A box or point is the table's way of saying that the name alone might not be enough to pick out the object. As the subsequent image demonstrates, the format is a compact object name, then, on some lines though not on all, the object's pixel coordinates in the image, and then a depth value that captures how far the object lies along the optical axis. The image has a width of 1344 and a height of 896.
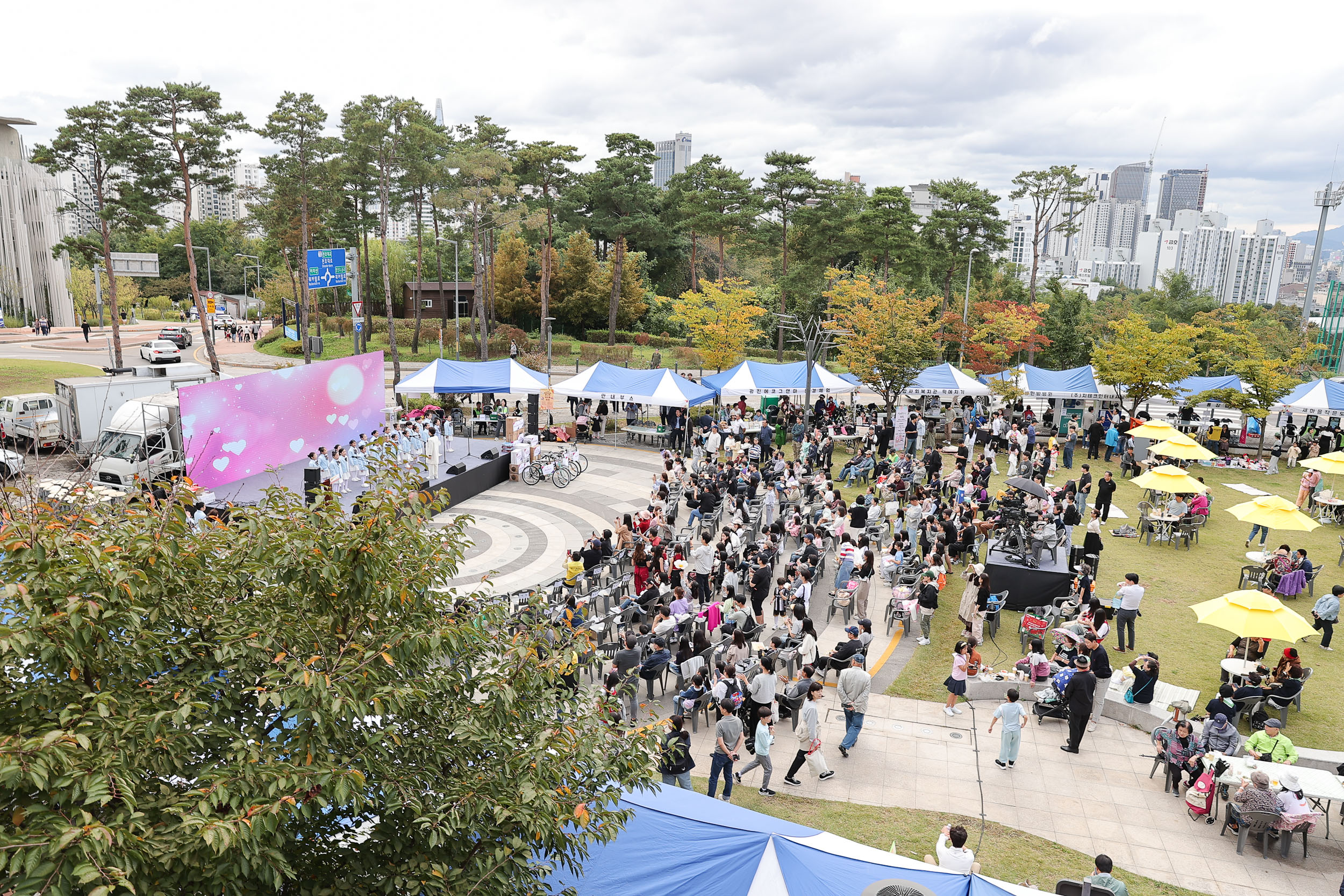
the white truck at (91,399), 21.86
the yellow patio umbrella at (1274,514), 14.78
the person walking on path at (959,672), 11.06
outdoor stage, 19.11
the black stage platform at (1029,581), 14.32
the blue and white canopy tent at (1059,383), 28.78
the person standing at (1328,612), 13.15
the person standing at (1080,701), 10.20
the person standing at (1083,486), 19.66
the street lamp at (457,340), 47.12
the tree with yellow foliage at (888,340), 26.75
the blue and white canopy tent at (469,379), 26.44
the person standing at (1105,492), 18.86
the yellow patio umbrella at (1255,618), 10.60
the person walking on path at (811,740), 9.38
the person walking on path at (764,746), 9.25
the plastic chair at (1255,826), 8.38
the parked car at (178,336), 51.38
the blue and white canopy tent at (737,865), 5.86
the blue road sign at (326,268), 28.50
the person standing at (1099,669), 11.17
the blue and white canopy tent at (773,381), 28.31
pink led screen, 18.58
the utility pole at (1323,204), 34.22
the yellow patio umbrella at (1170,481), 16.83
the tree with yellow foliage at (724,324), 36.41
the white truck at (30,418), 23.11
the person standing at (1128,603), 13.00
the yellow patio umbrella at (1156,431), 20.86
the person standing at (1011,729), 9.82
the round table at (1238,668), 11.48
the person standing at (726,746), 9.05
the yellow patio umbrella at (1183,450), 19.17
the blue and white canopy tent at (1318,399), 25.50
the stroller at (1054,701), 11.05
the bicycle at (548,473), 22.88
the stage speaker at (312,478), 18.09
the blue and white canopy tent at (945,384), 28.53
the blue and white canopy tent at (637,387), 26.08
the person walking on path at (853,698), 10.08
